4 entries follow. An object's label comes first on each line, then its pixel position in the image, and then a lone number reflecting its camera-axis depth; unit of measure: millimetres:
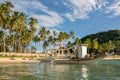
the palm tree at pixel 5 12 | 31131
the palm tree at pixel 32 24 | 42149
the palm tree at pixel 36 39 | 49954
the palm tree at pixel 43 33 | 47767
